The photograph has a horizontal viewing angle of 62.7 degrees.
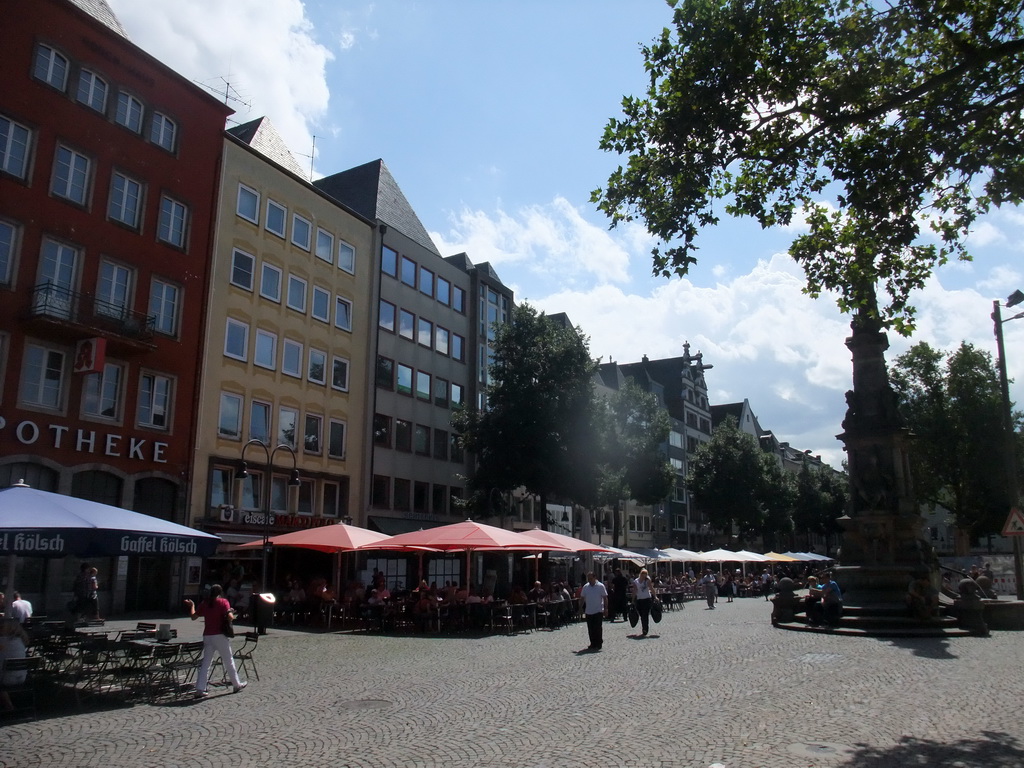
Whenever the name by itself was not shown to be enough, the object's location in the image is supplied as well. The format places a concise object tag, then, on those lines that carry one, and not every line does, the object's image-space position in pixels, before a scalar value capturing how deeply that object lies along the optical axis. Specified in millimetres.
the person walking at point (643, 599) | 21078
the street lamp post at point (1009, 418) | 22641
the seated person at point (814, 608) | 21250
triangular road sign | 20516
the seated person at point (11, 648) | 9961
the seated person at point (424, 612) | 22219
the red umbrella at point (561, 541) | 25359
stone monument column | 22672
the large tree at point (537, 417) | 36781
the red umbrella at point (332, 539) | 22156
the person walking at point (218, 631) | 11758
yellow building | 31125
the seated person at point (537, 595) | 24745
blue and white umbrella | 10172
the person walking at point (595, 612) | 17594
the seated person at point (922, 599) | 20094
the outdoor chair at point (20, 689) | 9930
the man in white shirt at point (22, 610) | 14523
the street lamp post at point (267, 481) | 23164
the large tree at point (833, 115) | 12031
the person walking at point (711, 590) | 35469
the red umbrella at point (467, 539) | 21219
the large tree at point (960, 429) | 58250
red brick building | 24344
